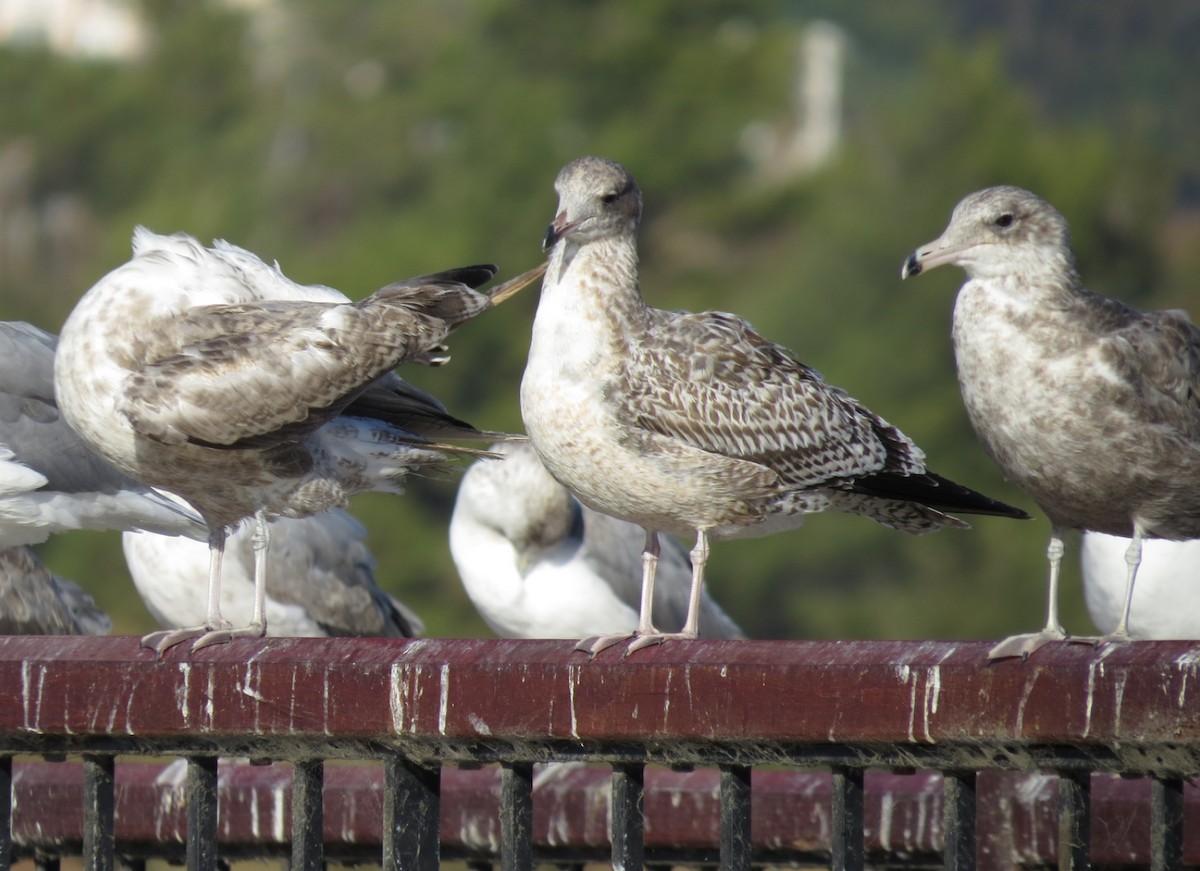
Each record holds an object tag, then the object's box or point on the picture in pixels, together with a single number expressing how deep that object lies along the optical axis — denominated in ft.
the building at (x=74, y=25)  413.82
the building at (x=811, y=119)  382.22
